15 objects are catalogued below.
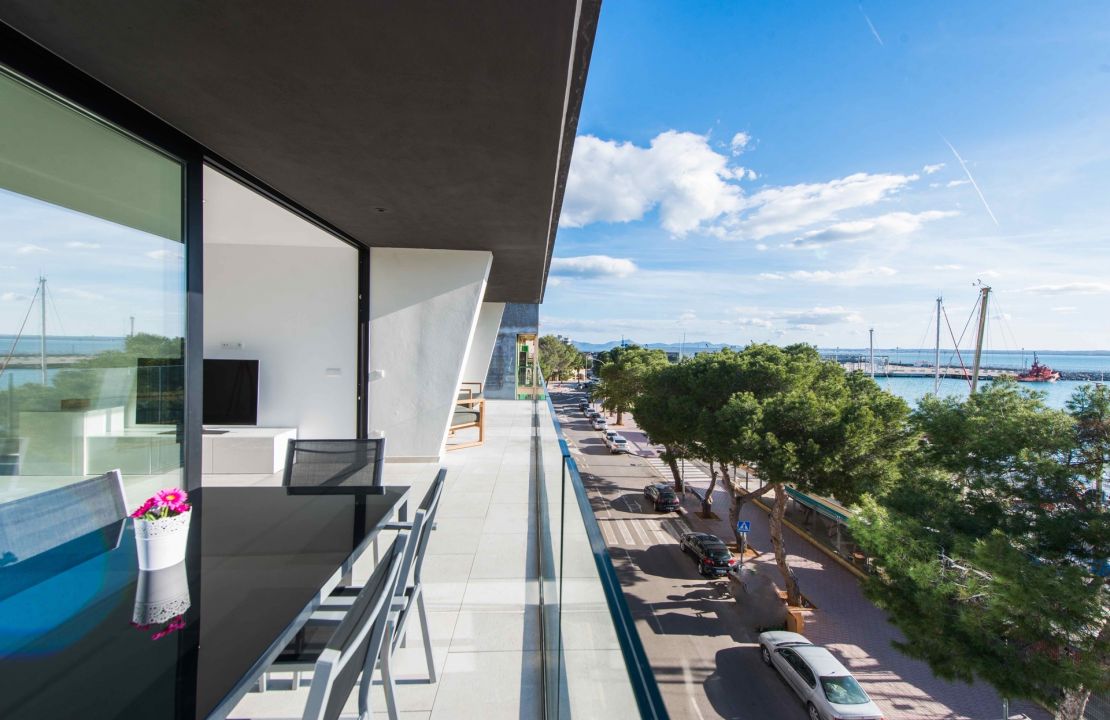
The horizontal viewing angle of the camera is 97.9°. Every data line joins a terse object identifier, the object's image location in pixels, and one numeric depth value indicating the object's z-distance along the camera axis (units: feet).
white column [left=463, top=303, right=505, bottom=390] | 40.83
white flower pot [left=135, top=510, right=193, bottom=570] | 4.69
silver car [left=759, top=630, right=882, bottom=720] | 23.16
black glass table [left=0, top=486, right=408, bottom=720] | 3.10
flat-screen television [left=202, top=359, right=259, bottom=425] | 19.25
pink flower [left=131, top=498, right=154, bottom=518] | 4.72
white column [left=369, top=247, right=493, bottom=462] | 20.08
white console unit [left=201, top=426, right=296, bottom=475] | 17.98
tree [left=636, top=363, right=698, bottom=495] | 43.98
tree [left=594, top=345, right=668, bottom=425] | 76.38
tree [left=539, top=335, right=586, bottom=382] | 133.49
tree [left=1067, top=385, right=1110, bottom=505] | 20.88
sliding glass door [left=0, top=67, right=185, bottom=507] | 6.81
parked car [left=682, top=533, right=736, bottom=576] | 37.29
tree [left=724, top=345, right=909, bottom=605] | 32.32
